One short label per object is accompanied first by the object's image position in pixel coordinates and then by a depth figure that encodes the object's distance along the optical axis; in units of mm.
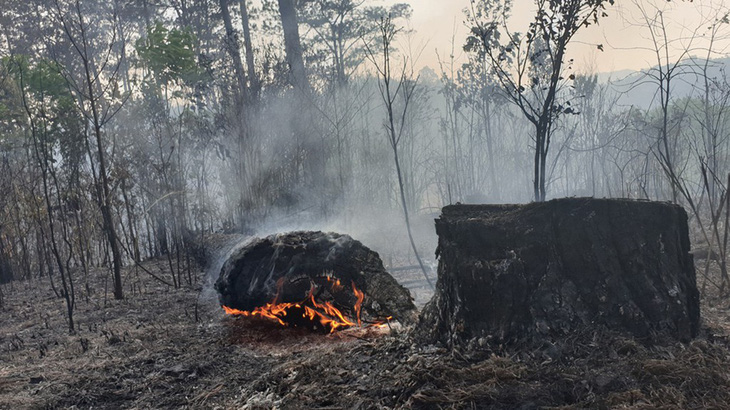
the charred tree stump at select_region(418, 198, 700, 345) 2779
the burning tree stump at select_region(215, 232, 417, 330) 4648
